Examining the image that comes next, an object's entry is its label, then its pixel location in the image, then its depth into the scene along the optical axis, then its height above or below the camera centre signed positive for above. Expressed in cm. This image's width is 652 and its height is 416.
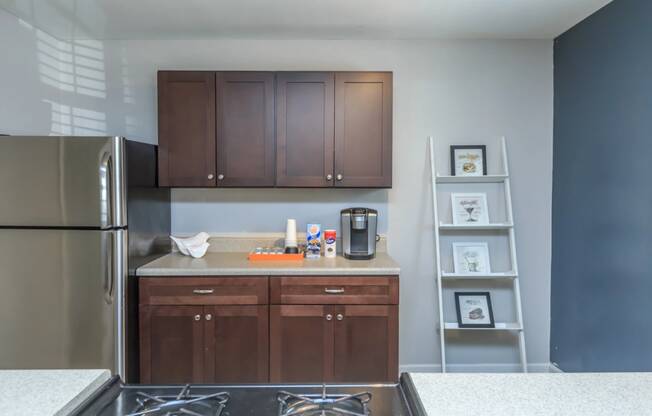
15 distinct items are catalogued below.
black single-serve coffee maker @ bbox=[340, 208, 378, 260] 266 -19
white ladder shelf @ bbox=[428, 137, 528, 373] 279 -34
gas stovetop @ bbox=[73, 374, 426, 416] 88 -45
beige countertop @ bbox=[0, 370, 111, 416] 85 -42
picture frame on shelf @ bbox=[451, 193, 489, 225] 290 -3
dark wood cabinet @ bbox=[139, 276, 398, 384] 235 -70
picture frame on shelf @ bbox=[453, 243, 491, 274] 291 -39
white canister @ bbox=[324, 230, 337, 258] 275 -26
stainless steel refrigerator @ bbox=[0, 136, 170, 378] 216 -26
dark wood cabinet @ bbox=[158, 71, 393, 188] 259 +47
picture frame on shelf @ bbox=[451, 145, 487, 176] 290 +31
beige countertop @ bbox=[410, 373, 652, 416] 86 -43
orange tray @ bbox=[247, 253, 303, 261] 263 -34
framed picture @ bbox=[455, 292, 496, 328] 288 -74
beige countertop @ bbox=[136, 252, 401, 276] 235 -37
